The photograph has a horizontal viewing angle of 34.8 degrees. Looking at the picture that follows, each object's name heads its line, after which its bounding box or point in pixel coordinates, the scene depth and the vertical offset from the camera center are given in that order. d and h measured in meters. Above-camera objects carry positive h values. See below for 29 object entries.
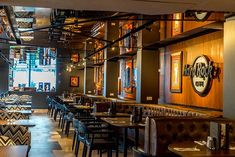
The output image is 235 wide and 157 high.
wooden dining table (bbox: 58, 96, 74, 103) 15.94 -0.62
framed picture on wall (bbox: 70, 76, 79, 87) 23.58 +0.32
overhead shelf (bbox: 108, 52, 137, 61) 12.94 +1.14
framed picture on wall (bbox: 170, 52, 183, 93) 8.96 +0.37
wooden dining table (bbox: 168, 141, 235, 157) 3.54 -0.63
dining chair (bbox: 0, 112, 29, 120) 7.02 -0.58
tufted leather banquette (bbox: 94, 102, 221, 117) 7.21 -0.53
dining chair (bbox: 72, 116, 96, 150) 8.89 -0.80
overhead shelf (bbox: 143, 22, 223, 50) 6.68 +1.15
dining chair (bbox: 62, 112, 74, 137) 9.99 -0.94
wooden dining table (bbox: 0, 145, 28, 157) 3.30 -0.61
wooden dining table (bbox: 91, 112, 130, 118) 8.55 -0.66
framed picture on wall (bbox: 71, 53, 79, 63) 22.76 +1.72
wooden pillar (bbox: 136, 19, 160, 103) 10.93 +0.33
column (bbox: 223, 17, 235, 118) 5.87 +0.31
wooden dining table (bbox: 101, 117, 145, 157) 6.52 -0.67
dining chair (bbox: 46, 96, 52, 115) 19.07 -1.02
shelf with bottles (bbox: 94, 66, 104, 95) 19.03 +0.38
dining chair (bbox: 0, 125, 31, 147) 4.55 -0.60
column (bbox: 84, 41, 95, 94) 21.73 +0.43
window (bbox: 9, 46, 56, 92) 23.70 +0.89
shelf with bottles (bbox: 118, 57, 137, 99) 12.86 +0.30
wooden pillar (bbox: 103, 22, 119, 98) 15.49 +0.72
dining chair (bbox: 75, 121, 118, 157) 6.39 -0.94
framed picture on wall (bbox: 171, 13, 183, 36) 8.45 +1.43
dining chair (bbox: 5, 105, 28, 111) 9.58 -0.59
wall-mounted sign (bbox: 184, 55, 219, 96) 7.30 +0.30
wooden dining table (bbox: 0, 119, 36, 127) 6.01 -0.62
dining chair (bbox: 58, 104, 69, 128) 11.75 -0.79
